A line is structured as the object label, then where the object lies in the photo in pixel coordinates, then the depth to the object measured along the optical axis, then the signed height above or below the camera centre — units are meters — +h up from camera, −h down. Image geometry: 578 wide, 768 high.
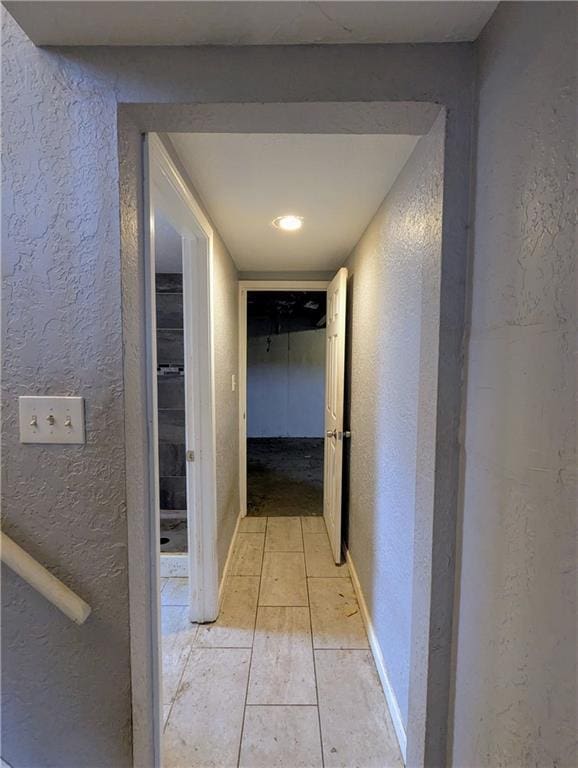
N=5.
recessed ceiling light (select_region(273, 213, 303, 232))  1.84 +0.73
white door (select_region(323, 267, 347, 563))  2.43 -0.30
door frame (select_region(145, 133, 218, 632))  1.78 -0.29
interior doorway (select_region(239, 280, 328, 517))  6.30 -0.27
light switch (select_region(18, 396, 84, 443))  0.92 -0.15
